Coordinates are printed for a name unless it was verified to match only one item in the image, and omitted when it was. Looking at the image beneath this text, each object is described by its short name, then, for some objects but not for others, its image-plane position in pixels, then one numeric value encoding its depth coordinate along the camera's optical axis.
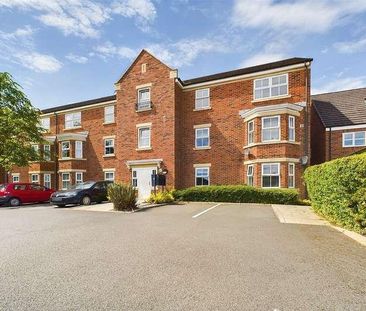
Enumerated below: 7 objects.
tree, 21.86
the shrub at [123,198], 13.71
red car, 18.59
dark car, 16.56
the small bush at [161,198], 16.80
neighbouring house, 20.80
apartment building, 17.69
